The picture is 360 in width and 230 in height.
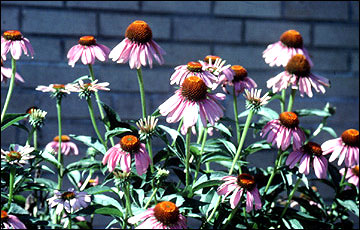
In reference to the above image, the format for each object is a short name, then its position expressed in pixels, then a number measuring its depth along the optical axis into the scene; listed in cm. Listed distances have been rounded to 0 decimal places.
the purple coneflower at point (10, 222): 147
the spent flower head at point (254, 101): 151
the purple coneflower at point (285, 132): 153
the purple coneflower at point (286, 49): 173
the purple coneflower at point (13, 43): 158
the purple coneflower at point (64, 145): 179
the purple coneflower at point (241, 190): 146
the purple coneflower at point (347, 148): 162
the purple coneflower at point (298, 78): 163
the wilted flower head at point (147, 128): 147
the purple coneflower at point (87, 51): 157
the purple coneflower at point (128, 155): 143
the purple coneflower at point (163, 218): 135
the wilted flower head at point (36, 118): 157
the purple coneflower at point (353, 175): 175
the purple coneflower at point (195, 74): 148
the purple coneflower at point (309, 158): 155
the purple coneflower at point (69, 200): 151
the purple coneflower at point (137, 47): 149
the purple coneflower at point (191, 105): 139
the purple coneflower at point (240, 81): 164
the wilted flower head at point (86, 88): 151
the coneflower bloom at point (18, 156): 151
